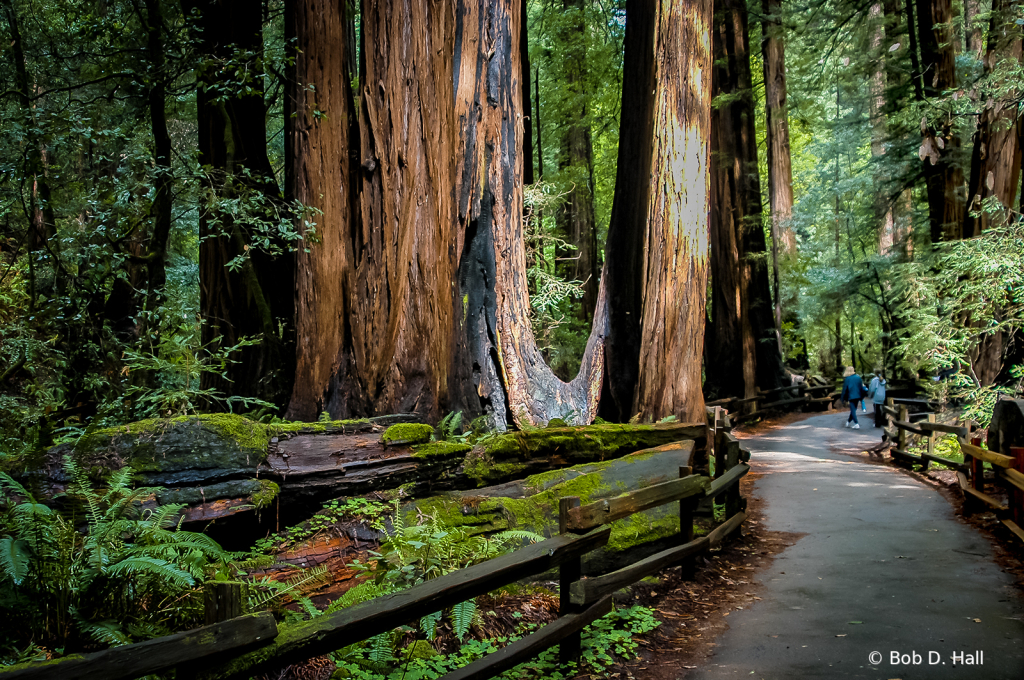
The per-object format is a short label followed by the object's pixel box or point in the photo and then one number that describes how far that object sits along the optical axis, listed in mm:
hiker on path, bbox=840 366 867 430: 21297
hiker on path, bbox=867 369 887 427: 21234
